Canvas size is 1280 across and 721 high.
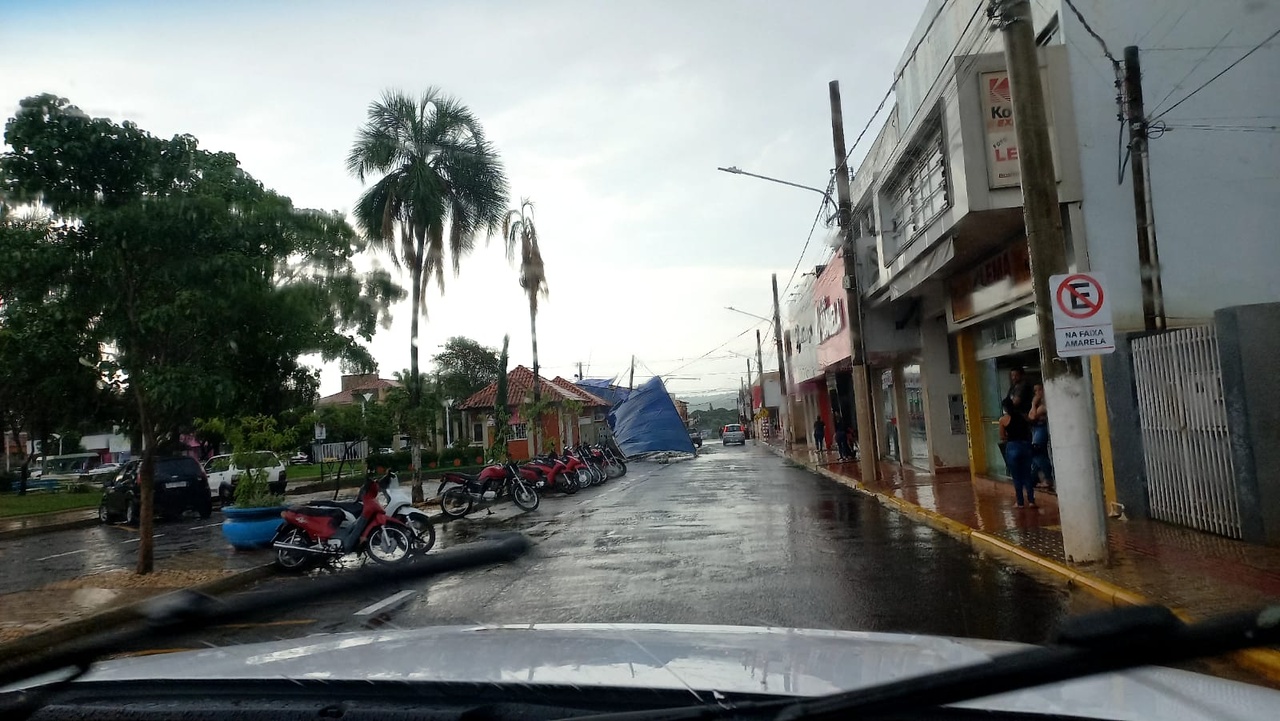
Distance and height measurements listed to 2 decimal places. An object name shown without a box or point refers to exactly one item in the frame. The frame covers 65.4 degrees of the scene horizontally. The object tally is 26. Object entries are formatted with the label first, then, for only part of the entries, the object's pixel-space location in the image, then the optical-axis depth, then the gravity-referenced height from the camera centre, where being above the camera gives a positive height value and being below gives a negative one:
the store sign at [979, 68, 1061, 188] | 12.91 +3.75
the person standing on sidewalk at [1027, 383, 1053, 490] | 13.76 -0.28
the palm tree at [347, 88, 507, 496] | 20.66 +5.87
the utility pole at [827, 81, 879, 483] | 20.02 +2.42
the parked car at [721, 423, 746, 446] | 66.41 +0.31
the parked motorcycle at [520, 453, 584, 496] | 22.80 -0.55
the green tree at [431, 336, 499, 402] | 79.81 +7.63
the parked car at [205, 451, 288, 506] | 26.94 -0.20
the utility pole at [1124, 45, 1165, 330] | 11.57 +2.52
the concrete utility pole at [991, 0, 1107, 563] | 8.94 +1.26
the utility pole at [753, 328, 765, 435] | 65.25 +5.13
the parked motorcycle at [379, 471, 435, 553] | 12.48 -0.77
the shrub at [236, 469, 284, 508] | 13.98 -0.29
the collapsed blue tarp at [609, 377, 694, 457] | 40.16 +0.82
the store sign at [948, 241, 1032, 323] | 14.83 +2.30
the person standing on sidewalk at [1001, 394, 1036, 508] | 13.28 -0.33
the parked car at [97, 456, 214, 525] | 22.19 -0.34
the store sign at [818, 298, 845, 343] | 25.38 +3.15
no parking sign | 8.74 +0.87
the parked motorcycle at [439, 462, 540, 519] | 18.94 -0.65
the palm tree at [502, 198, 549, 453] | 31.34 +5.97
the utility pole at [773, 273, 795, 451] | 41.97 +2.25
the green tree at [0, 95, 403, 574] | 9.70 +2.28
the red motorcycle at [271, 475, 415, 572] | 11.84 -0.84
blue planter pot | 13.76 -0.75
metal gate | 9.94 -0.21
